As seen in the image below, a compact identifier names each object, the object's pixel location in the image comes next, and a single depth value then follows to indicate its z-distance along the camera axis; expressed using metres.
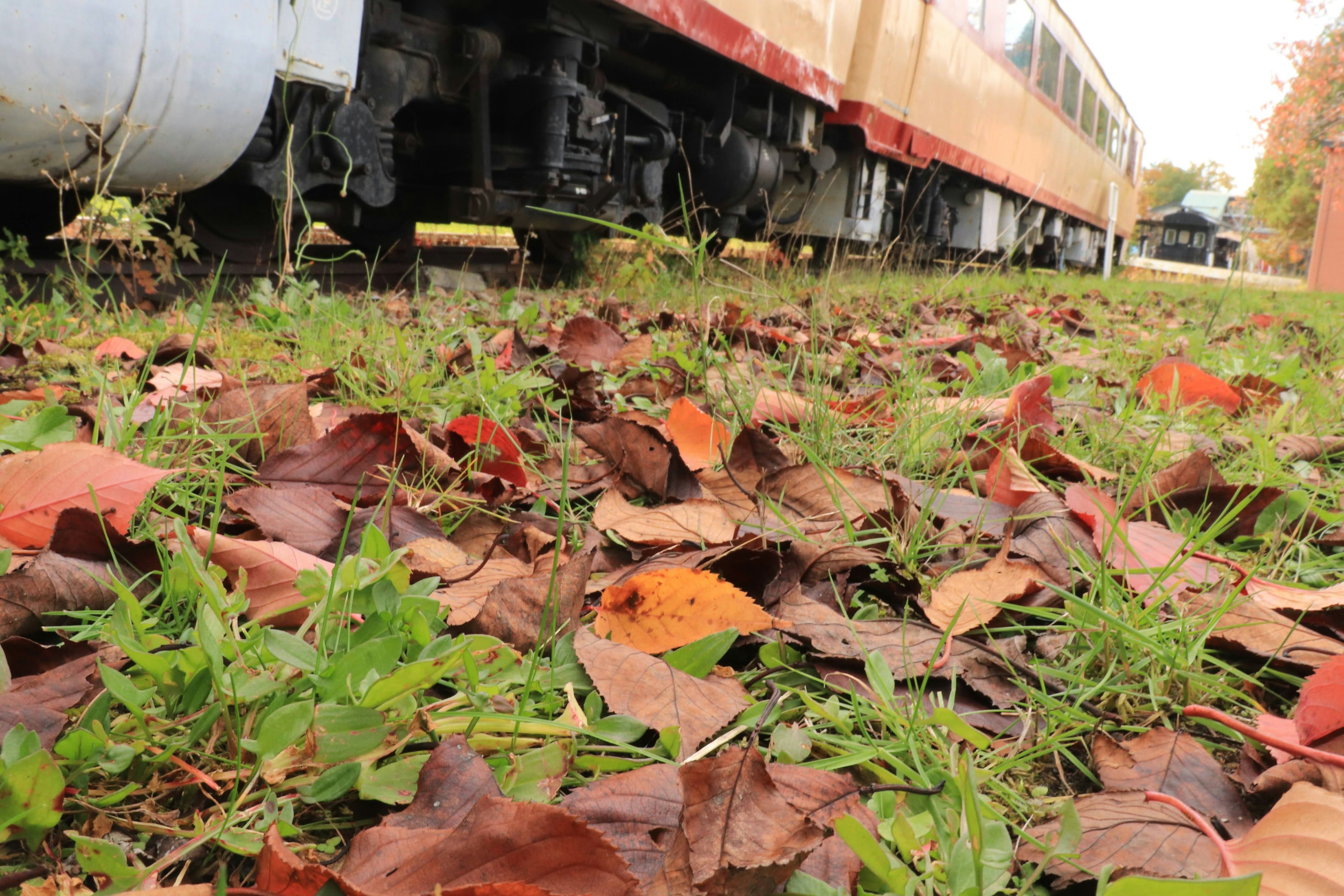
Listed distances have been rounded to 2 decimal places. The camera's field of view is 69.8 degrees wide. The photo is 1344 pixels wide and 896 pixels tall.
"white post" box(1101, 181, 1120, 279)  12.08
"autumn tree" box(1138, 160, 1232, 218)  86.88
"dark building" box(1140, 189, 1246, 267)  58.97
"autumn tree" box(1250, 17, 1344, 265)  23.89
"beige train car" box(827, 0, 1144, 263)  7.08
